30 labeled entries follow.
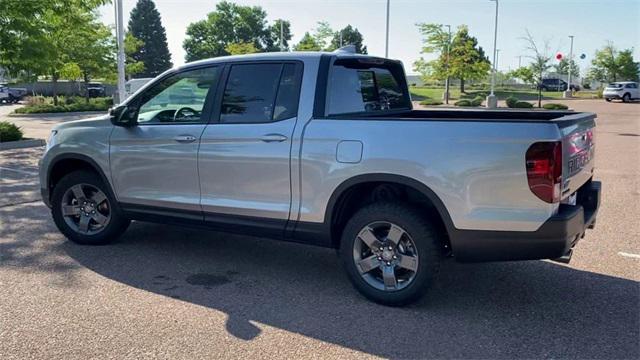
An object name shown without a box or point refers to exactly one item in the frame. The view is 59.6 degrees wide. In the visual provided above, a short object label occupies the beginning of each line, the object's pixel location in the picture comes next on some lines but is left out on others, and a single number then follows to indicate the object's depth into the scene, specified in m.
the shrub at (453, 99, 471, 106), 34.24
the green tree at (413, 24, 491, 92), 44.47
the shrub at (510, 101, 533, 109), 30.29
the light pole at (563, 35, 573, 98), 52.36
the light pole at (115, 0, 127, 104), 21.38
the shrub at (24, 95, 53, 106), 32.82
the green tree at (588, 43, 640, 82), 64.38
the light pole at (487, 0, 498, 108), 37.19
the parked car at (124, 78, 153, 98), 35.06
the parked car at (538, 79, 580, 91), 66.75
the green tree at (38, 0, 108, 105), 14.86
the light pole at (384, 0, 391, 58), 39.44
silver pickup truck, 3.69
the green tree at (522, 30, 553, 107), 46.87
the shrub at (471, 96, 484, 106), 34.85
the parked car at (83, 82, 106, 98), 48.47
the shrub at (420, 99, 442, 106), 38.33
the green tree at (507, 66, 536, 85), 53.12
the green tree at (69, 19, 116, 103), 31.54
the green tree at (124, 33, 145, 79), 38.19
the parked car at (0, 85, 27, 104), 43.89
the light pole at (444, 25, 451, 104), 43.92
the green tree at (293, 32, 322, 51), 48.97
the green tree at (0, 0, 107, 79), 13.78
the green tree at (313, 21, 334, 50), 50.72
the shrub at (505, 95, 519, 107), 32.78
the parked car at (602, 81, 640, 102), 43.34
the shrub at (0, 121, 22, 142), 14.86
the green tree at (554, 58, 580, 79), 76.31
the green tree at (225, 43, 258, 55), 48.62
